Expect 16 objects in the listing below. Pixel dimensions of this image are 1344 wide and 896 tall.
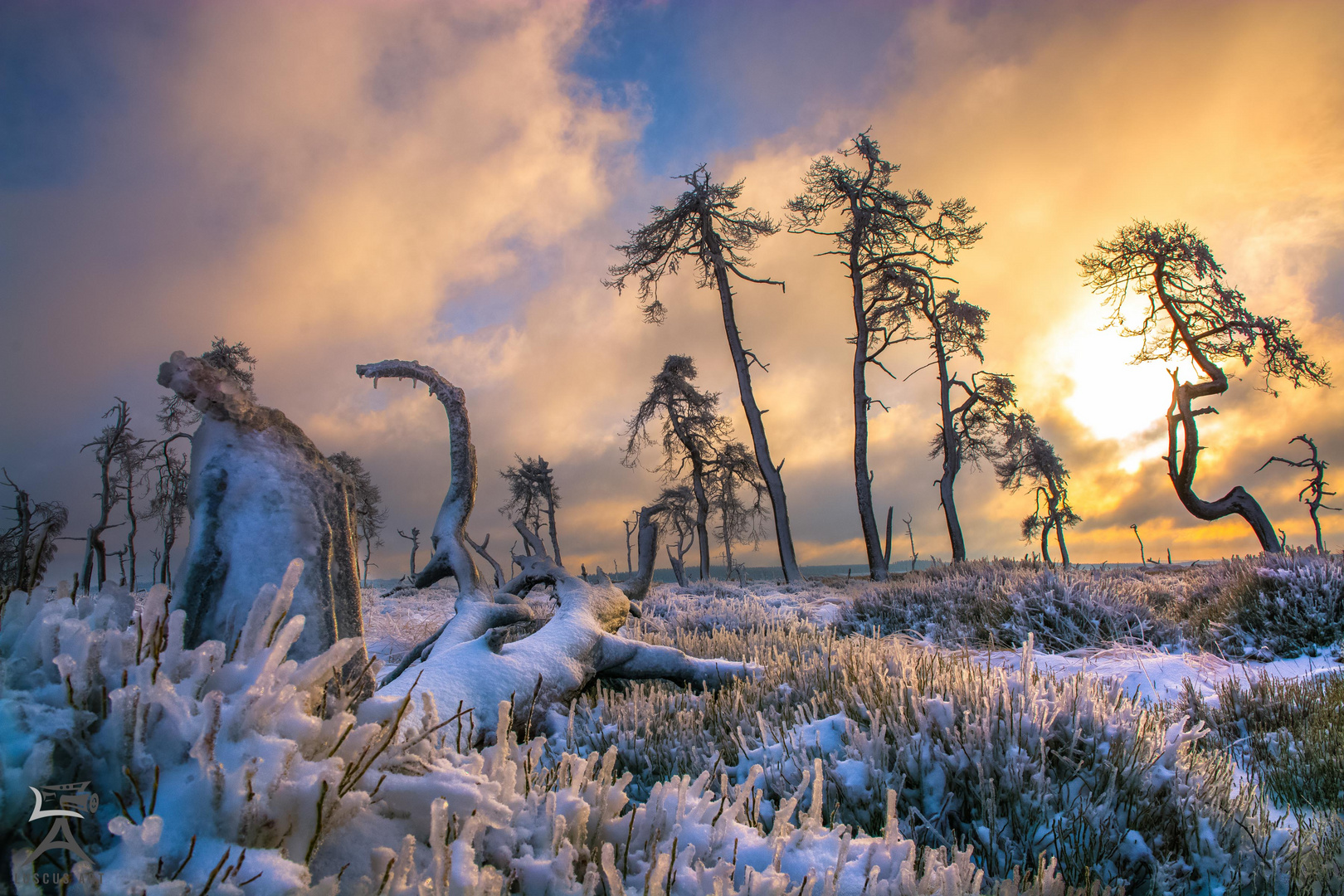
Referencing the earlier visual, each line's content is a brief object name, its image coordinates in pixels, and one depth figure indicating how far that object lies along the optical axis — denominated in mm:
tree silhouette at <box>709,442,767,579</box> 24031
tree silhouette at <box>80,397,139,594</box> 18062
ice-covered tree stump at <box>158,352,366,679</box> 2246
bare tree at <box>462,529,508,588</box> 17403
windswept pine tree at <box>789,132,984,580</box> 17875
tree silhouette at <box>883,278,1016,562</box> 19047
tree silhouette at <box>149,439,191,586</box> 19594
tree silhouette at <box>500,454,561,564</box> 30188
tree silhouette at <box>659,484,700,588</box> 26469
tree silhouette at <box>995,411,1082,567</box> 25008
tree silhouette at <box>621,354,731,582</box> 22547
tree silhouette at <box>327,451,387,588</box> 27109
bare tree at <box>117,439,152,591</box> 20031
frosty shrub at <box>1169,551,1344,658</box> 6520
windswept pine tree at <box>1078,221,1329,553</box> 14078
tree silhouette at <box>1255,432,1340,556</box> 20017
